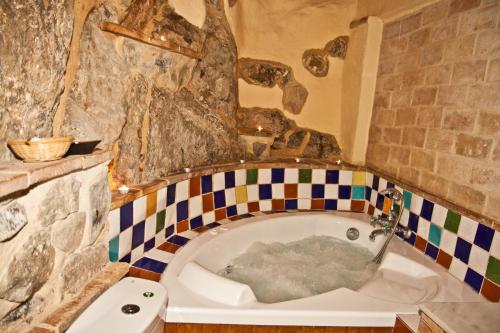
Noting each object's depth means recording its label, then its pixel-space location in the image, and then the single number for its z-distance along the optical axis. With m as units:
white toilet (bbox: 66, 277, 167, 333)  0.83
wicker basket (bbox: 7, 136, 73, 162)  0.77
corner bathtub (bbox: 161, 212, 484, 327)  1.08
